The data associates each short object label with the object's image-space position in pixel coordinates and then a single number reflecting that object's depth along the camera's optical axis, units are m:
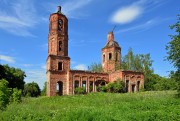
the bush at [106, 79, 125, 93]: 19.60
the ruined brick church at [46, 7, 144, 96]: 19.75
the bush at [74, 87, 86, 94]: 19.75
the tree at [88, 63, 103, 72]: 31.47
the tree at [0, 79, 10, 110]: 9.83
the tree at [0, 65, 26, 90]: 22.93
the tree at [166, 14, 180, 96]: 11.50
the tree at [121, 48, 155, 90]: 25.91
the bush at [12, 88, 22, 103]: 13.17
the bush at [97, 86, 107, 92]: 20.13
